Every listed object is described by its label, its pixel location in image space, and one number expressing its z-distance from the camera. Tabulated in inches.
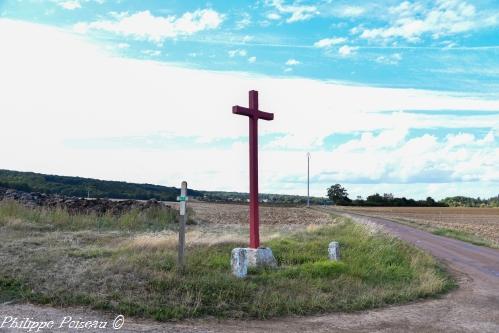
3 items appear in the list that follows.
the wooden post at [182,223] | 375.2
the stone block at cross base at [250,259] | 371.6
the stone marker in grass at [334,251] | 451.8
